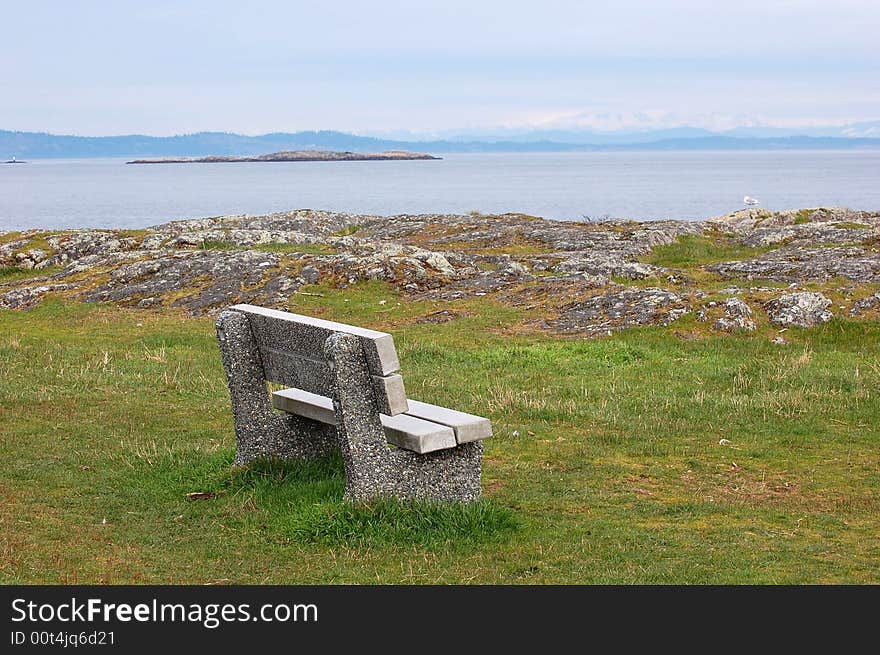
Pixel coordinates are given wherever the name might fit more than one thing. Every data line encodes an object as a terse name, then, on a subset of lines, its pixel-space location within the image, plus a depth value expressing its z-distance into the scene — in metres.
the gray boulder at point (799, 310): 16.25
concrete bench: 7.16
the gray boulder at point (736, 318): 16.22
